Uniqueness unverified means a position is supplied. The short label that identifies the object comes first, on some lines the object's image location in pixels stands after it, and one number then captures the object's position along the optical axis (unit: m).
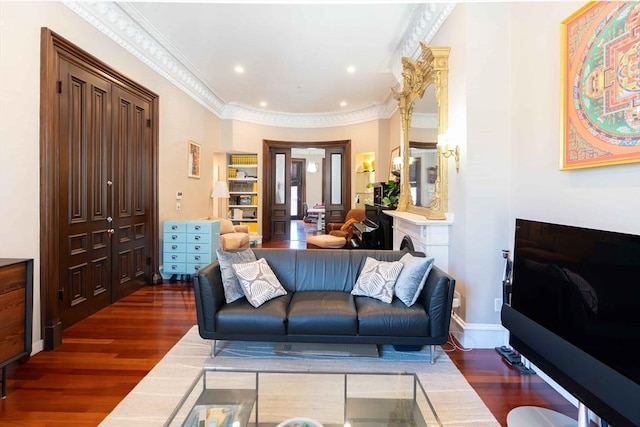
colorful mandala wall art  1.73
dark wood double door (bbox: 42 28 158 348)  2.97
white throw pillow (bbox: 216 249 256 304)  2.83
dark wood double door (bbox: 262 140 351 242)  8.22
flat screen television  1.32
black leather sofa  2.56
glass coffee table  1.62
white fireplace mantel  3.27
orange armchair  6.64
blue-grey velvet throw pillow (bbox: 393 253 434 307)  2.70
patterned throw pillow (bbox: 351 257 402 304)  2.83
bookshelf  8.26
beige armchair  5.66
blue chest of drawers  4.95
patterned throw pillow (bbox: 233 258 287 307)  2.78
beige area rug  2.01
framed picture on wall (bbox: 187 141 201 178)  5.94
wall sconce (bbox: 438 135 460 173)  3.12
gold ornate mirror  3.35
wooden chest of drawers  2.10
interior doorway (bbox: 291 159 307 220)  14.16
